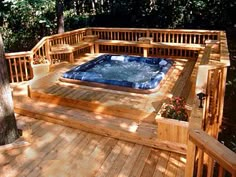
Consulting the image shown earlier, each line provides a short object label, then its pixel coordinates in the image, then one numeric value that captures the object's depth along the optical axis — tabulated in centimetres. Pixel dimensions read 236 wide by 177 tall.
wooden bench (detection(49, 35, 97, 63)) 742
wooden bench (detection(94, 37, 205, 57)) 770
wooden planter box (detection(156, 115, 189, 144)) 372
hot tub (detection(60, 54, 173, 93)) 556
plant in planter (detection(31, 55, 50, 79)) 618
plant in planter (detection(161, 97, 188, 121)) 381
